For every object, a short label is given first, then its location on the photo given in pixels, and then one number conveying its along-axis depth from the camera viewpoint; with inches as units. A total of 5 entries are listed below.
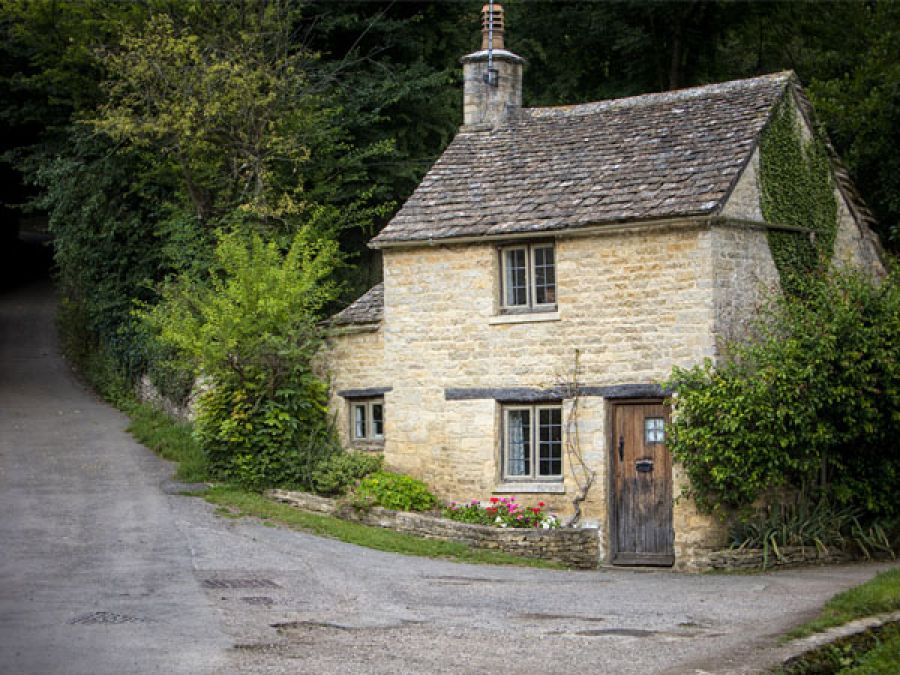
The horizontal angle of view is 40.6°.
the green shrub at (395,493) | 817.5
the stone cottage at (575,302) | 764.6
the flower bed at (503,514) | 782.5
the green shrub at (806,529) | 743.1
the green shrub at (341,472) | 855.1
